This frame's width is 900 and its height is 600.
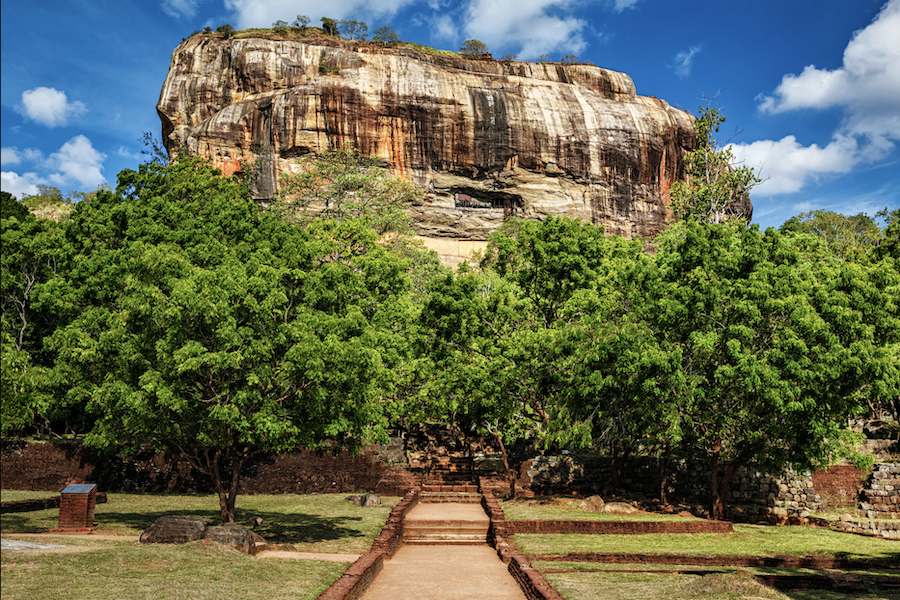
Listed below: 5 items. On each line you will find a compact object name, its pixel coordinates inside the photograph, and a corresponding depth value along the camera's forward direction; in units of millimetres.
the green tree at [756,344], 16578
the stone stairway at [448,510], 15859
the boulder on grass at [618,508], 19078
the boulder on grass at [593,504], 19188
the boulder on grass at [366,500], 20938
